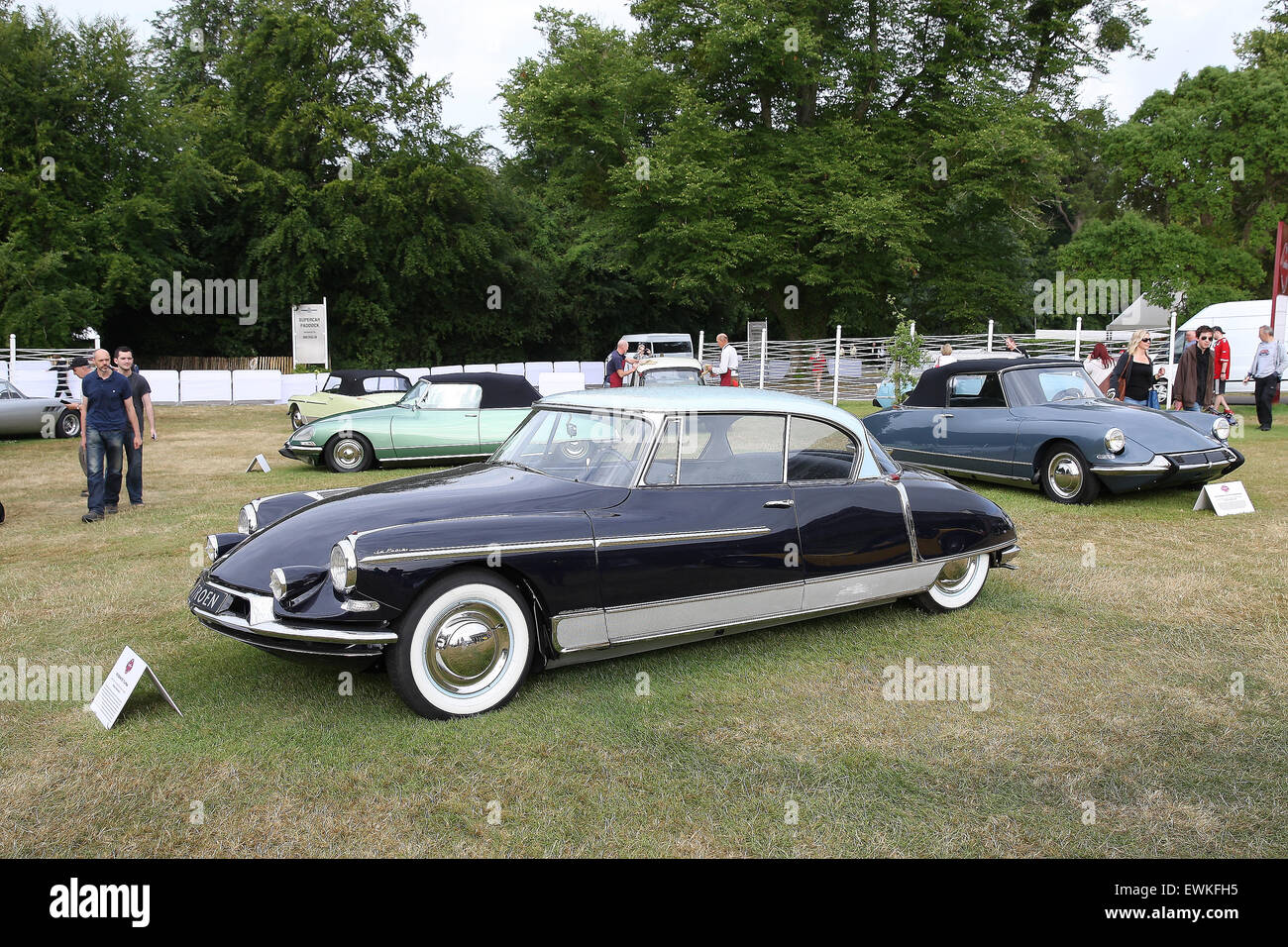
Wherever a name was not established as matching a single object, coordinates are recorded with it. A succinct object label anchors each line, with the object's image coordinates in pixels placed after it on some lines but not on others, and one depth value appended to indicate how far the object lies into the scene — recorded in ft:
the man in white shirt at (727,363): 58.03
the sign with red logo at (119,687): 12.91
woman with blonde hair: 37.01
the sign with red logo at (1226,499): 28.40
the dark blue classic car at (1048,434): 29.01
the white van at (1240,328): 69.26
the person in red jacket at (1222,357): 50.52
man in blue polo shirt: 30.04
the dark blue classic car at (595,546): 12.72
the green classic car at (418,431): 41.01
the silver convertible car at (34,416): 55.06
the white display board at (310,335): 102.89
